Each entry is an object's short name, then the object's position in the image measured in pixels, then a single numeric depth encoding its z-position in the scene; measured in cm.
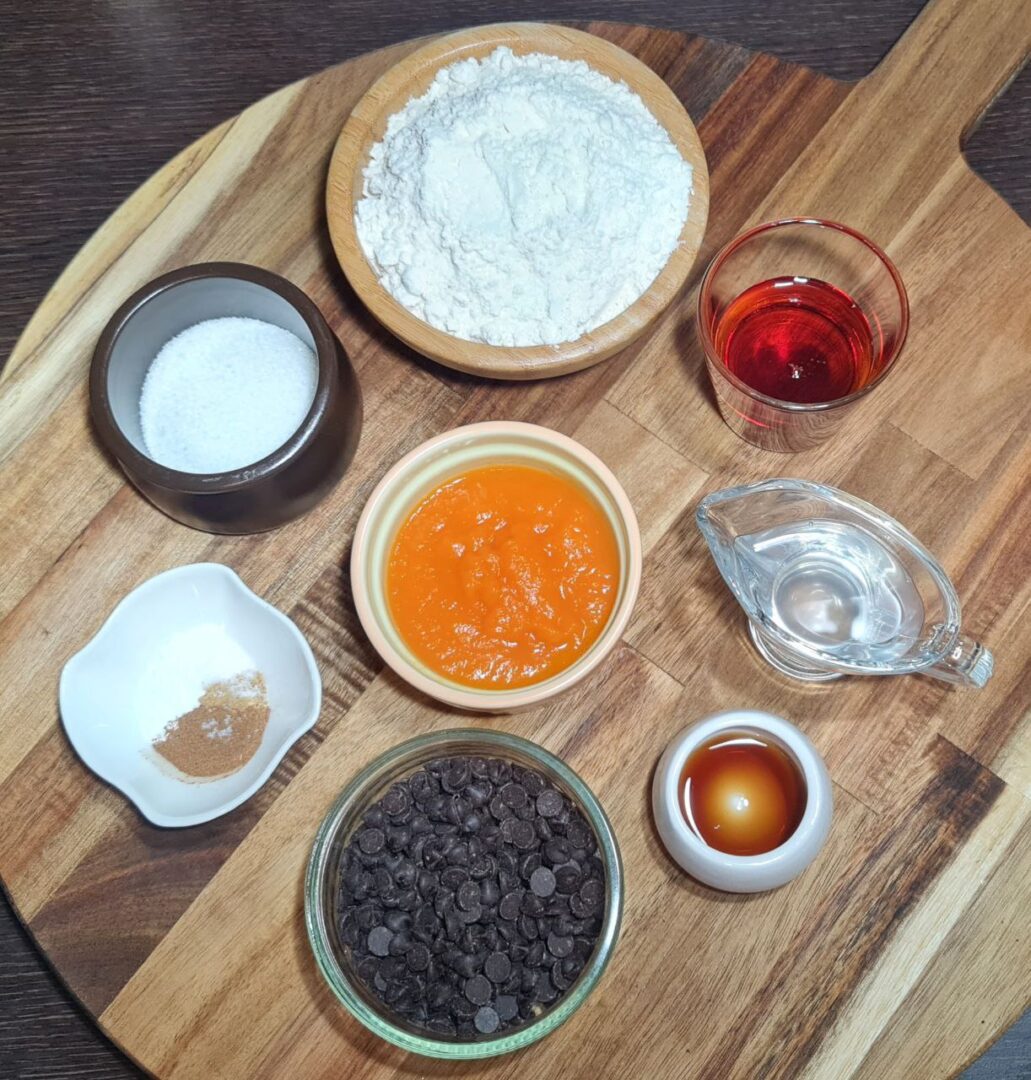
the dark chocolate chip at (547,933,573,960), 37
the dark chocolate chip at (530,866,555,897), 38
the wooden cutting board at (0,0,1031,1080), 39
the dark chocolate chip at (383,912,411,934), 38
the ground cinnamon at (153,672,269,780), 41
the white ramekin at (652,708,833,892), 37
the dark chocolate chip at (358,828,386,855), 38
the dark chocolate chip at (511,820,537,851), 38
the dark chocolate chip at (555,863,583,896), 38
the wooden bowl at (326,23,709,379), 41
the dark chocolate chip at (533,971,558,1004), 37
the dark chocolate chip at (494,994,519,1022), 37
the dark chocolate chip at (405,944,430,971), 37
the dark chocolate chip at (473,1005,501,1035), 37
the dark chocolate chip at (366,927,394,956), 38
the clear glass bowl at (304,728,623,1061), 36
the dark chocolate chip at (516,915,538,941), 38
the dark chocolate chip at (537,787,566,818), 38
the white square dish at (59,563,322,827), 40
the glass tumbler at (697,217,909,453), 41
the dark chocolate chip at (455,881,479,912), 37
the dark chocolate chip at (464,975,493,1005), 37
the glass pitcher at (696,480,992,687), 38
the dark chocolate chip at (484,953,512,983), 37
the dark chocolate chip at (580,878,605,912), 38
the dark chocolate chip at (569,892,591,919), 38
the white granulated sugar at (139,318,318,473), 41
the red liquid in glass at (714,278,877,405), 43
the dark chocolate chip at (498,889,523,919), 37
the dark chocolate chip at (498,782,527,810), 39
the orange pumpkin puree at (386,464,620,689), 40
